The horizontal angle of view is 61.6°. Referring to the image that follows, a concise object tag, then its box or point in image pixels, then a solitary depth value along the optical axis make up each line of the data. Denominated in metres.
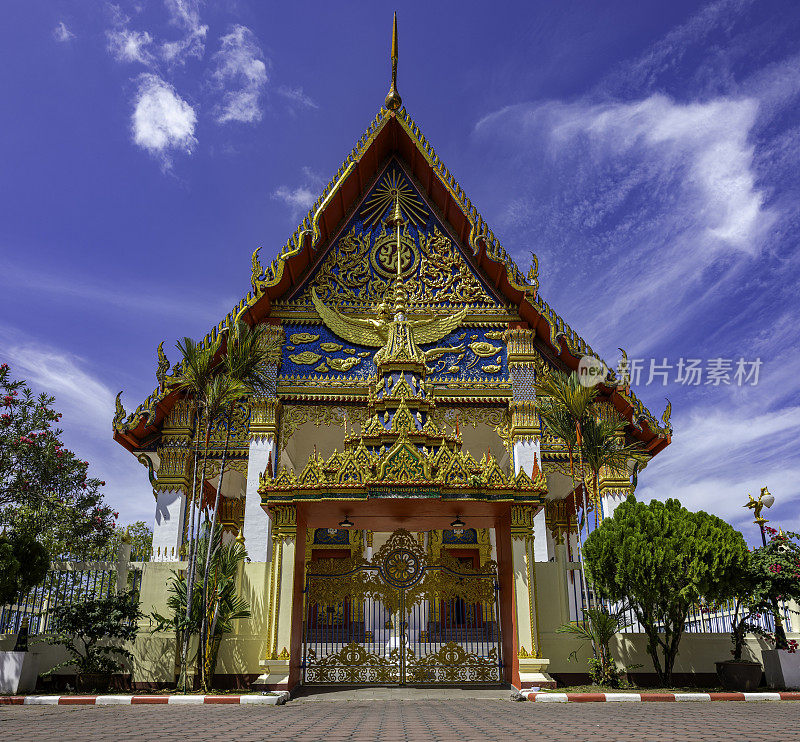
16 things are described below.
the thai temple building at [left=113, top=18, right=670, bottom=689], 10.02
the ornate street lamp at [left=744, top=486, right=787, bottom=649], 11.27
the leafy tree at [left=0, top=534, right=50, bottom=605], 9.30
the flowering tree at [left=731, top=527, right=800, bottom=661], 10.16
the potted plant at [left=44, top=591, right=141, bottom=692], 9.73
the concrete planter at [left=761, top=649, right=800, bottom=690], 10.36
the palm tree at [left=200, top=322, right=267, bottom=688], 10.82
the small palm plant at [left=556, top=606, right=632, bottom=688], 9.92
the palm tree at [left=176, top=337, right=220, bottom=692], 10.79
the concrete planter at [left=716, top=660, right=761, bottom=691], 9.84
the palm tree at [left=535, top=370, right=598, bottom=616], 11.76
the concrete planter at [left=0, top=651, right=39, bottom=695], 9.44
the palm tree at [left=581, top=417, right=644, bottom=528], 11.59
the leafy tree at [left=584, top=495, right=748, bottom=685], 9.79
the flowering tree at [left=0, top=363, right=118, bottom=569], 16.23
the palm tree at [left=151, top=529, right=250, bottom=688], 9.67
